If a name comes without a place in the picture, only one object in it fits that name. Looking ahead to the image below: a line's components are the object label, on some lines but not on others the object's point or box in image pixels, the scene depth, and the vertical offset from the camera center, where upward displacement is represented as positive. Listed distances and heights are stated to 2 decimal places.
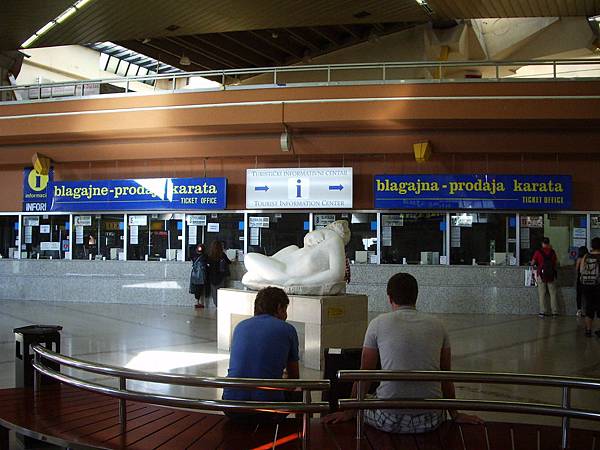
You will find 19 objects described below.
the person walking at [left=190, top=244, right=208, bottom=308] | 14.04 -0.87
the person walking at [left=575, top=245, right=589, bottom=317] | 11.09 -0.92
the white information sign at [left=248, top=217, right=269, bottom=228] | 14.67 +0.36
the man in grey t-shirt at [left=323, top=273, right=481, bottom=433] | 3.43 -0.66
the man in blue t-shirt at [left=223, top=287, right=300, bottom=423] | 3.80 -0.75
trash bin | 4.85 -0.86
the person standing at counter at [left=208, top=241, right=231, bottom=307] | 14.18 -0.70
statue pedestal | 7.56 -1.02
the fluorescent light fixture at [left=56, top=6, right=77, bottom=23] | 13.27 +4.89
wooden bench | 3.40 -1.15
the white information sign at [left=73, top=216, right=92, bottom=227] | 15.95 +0.41
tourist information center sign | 13.85 +1.12
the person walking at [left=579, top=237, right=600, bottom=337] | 9.86 -0.72
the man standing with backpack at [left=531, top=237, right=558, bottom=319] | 12.44 -0.68
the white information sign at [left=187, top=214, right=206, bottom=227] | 15.11 +0.41
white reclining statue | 8.12 -0.40
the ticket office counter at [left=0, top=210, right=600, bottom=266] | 13.56 +0.07
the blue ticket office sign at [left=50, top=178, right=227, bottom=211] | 14.70 +1.04
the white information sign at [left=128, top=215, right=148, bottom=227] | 15.44 +0.42
